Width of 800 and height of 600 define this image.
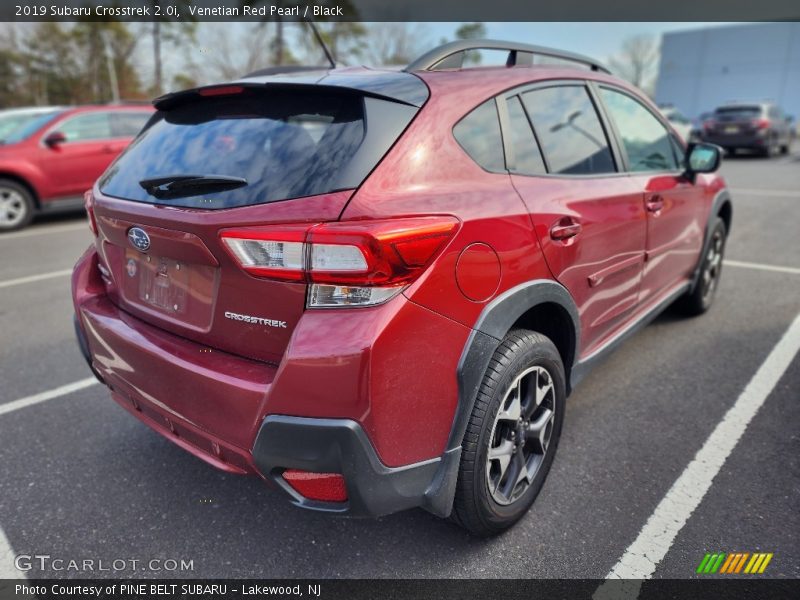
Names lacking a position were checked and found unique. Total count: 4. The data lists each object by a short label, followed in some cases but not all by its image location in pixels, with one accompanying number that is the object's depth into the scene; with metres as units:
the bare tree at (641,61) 67.62
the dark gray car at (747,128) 17.48
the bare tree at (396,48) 34.75
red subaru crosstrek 1.63
